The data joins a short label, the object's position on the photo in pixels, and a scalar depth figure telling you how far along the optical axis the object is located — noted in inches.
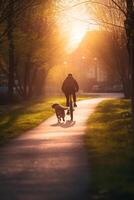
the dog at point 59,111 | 992.2
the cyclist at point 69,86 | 1095.0
